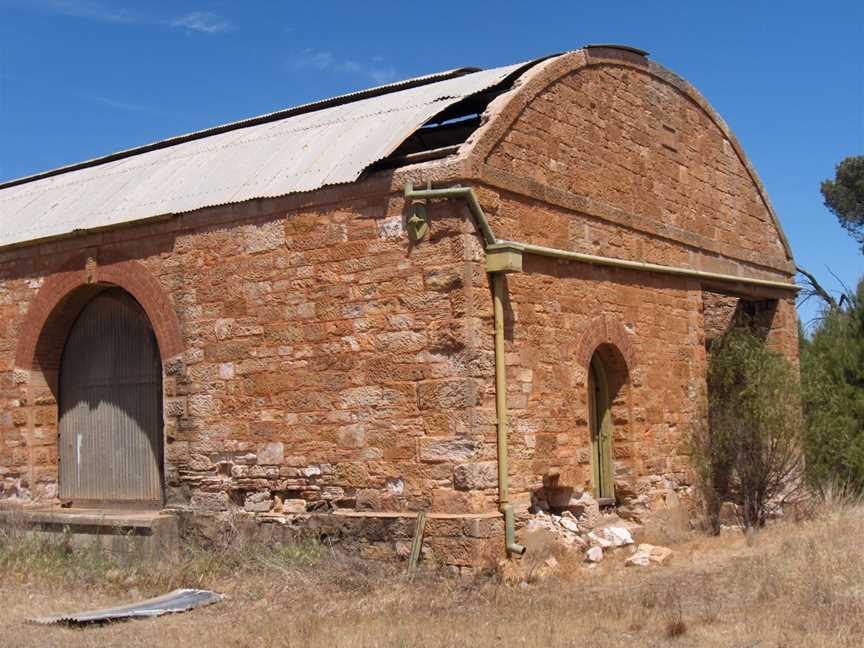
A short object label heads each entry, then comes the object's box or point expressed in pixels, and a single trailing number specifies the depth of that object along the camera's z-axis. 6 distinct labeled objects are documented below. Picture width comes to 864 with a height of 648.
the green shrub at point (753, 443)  11.53
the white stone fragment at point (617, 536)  10.16
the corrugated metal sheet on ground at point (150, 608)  7.95
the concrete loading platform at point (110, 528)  10.19
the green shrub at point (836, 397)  13.27
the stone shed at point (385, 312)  8.95
